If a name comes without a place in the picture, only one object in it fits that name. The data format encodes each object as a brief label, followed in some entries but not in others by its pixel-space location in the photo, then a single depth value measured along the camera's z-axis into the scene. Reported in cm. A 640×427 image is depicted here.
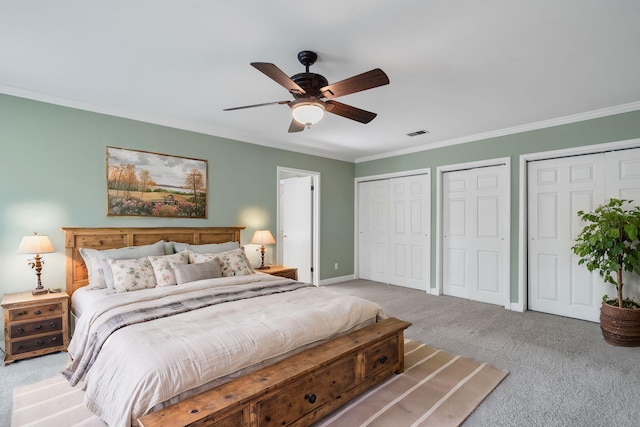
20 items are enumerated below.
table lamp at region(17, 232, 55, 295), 296
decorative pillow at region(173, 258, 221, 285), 317
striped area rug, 205
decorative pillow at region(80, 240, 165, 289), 315
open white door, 591
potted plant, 313
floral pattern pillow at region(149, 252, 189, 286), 316
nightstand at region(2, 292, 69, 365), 278
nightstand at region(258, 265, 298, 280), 453
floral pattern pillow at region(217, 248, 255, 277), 359
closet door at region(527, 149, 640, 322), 371
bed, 160
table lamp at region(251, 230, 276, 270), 466
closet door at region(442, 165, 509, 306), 462
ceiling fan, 216
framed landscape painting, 371
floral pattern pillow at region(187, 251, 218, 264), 352
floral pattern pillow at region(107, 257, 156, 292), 299
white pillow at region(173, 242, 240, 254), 385
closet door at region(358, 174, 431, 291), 554
